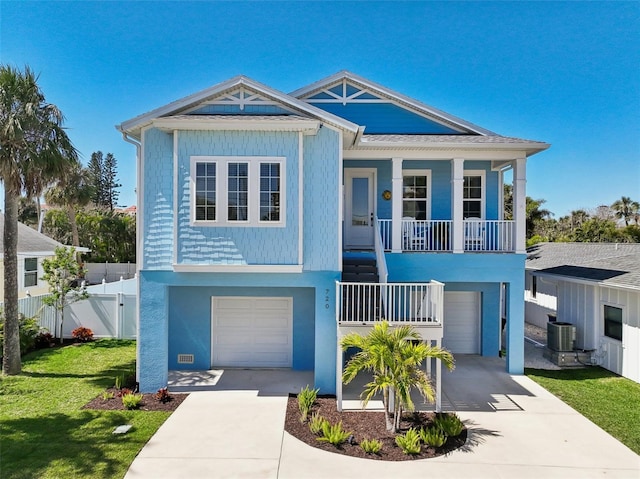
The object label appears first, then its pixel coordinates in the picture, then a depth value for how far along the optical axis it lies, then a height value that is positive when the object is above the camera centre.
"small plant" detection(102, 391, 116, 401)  8.09 -3.45
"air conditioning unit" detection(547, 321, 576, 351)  11.23 -2.86
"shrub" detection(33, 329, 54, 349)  12.26 -3.33
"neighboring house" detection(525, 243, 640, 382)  9.94 -1.72
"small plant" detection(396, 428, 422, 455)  6.12 -3.40
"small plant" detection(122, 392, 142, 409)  7.73 -3.38
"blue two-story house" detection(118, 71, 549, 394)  8.59 +0.52
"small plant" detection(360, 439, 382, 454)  6.18 -3.46
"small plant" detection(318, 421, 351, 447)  6.39 -3.40
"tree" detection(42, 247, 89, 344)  12.54 -1.32
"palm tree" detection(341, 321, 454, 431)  6.55 -2.22
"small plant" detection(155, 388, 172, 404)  8.22 -3.48
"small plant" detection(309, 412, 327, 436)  6.81 -3.45
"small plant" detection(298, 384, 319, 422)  7.48 -3.39
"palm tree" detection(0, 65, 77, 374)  9.23 +2.35
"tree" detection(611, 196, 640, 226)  42.09 +4.30
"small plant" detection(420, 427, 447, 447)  6.33 -3.42
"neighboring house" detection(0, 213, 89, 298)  17.34 -0.85
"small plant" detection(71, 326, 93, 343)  13.08 -3.33
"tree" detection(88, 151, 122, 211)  54.09 +9.97
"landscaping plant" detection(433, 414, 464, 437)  6.70 -3.37
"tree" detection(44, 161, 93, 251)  27.59 +3.59
